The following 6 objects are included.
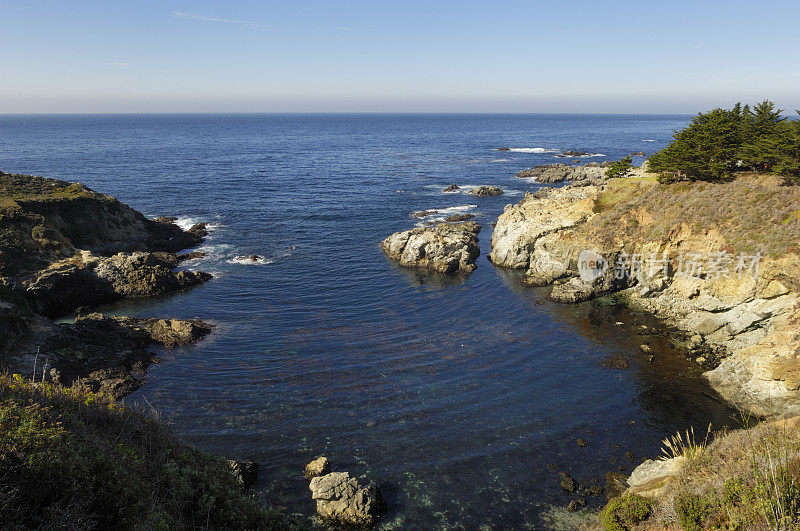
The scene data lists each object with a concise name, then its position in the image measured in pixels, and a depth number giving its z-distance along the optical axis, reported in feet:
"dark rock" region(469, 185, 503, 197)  313.20
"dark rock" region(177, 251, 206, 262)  191.24
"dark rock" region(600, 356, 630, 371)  112.78
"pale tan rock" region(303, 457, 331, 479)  78.79
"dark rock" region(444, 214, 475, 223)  247.25
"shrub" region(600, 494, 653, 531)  57.72
